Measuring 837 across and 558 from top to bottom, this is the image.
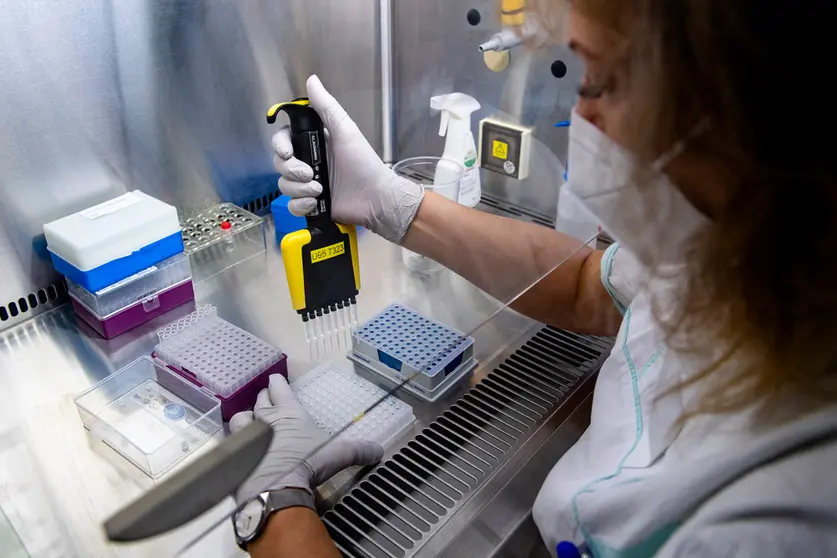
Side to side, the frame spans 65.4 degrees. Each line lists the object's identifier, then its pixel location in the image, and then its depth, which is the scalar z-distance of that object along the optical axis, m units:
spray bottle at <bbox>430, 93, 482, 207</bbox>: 1.28
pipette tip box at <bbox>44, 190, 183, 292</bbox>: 0.97
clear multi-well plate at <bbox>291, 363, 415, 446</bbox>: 0.77
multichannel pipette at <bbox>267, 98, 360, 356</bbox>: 0.90
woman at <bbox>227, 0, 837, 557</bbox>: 0.42
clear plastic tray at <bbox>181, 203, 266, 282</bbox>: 1.18
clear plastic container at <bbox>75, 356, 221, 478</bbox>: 0.79
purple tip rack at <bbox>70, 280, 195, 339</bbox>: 1.02
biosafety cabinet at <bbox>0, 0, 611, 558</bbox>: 0.78
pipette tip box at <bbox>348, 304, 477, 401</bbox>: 0.90
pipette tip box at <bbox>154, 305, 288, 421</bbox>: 0.86
